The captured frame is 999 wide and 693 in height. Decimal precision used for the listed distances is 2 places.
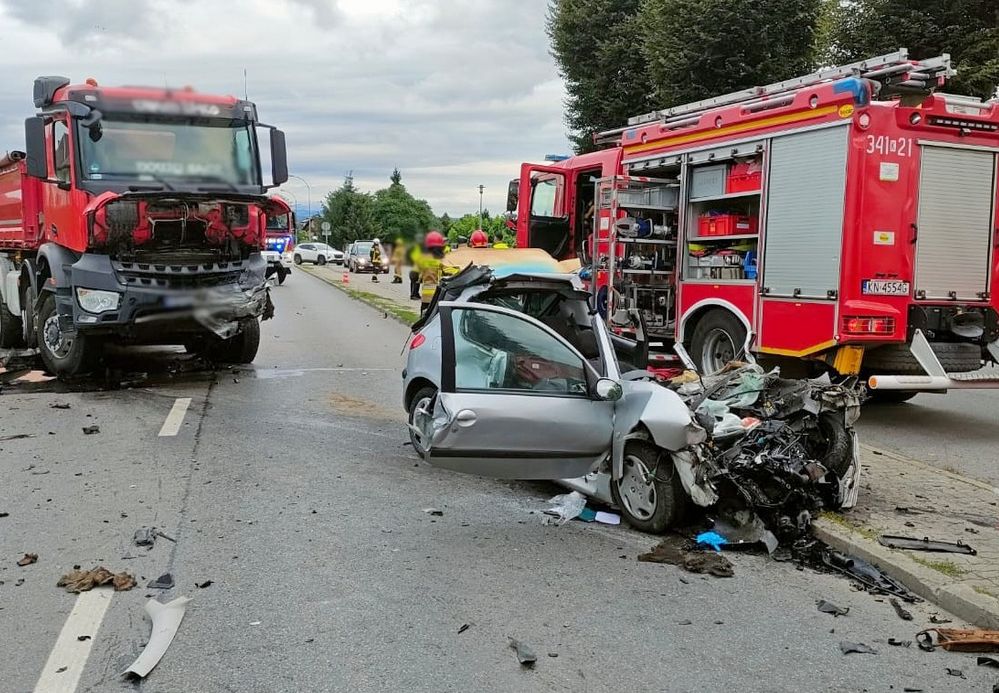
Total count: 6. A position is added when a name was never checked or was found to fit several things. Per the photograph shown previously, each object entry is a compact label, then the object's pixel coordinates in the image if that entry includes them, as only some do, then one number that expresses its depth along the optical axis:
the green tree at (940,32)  16.55
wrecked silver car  5.42
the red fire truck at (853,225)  8.38
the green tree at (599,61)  20.70
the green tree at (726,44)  17.86
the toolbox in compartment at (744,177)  9.65
